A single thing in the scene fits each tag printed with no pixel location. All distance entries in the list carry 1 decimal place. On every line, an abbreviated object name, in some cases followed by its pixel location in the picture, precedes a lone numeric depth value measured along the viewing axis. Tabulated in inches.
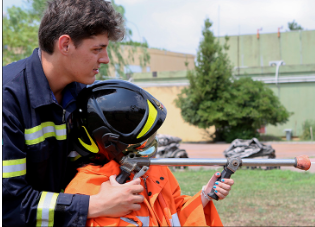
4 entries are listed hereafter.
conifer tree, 775.7
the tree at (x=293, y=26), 1934.1
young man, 69.5
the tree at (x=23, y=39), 646.5
